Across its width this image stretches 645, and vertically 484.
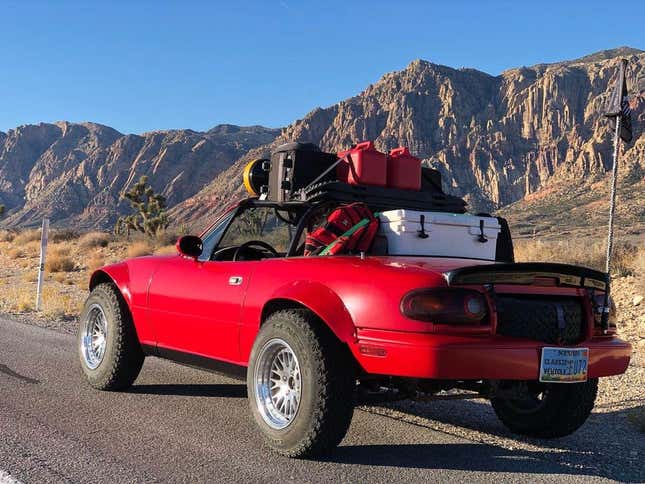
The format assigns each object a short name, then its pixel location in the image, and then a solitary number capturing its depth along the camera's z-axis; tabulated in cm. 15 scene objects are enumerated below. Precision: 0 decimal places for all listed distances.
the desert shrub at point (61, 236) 3747
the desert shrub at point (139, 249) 2844
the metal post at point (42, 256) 1270
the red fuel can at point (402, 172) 524
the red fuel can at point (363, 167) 500
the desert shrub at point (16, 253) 2991
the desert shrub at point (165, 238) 3244
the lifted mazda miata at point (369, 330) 358
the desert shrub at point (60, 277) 2011
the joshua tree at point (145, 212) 4412
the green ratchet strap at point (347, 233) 442
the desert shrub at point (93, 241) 3280
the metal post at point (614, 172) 974
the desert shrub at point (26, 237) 3631
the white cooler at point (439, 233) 451
